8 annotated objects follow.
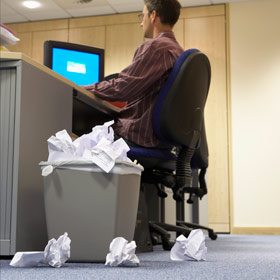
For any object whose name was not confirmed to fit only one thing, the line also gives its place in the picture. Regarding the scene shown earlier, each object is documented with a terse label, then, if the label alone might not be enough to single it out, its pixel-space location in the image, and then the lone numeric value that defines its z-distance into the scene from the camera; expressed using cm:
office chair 189
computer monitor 257
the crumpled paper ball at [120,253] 129
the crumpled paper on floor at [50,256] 126
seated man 186
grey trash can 140
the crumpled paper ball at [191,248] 146
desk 145
